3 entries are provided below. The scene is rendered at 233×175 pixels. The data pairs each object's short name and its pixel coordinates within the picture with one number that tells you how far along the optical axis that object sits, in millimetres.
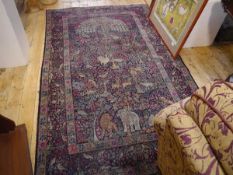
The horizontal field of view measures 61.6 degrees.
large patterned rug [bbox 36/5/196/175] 1325
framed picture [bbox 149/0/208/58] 1764
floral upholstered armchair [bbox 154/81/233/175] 548
